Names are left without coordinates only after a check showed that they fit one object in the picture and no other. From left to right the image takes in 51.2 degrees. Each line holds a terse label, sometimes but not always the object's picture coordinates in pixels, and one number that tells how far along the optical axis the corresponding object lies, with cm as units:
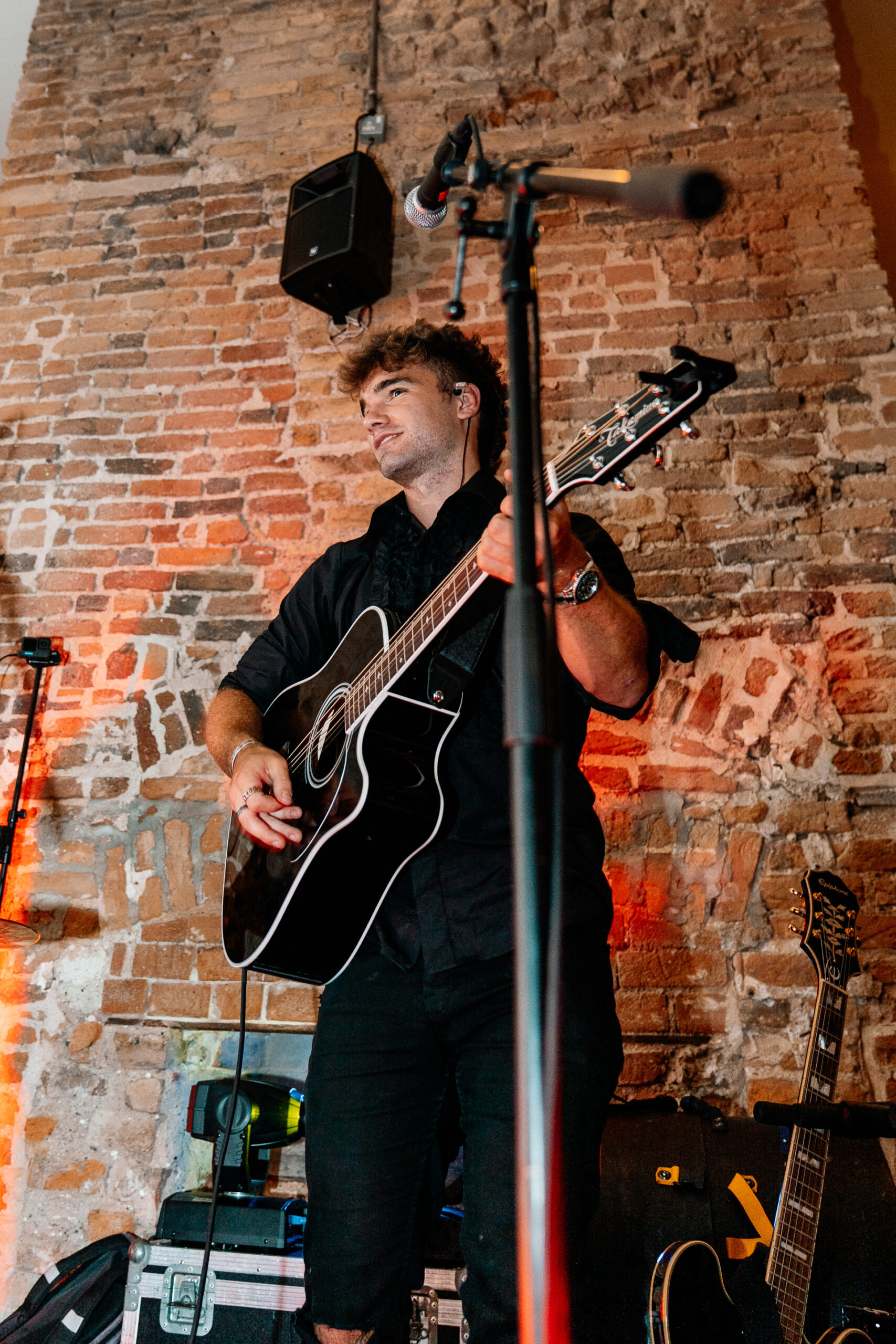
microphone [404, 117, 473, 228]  145
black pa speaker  282
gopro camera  273
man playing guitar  136
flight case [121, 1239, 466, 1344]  170
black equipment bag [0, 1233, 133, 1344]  193
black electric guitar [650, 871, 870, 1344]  150
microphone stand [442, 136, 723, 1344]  66
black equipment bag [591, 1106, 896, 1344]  163
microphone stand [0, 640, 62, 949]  225
